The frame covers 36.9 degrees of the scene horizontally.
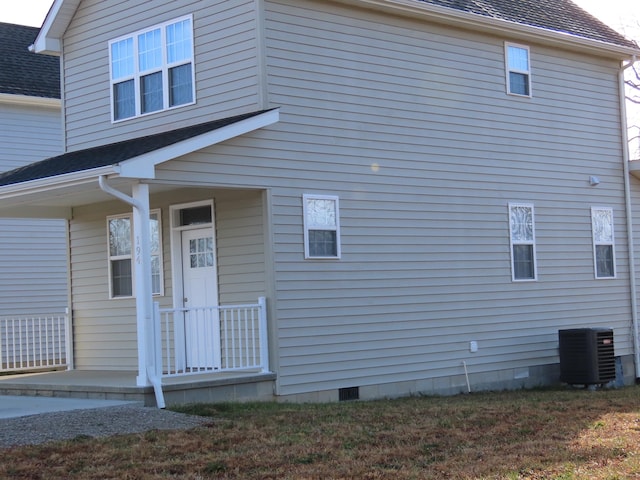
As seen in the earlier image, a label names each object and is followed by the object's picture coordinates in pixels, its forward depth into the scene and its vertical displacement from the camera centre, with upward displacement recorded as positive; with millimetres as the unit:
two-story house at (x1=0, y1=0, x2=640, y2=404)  13273 +1452
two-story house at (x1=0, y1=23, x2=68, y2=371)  20703 +1581
